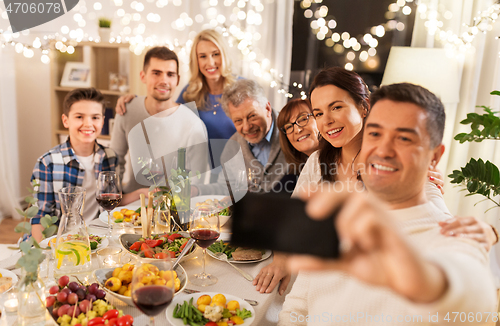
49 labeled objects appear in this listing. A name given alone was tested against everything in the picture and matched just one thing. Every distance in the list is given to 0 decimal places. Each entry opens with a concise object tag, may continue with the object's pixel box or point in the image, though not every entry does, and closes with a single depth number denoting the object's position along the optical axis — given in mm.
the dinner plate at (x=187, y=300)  888
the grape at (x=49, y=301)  841
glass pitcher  1075
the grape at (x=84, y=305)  844
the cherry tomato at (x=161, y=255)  1105
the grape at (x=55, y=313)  827
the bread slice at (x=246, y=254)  1255
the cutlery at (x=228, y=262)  1165
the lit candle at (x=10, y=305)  893
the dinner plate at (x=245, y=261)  1248
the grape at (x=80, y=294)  872
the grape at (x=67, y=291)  869
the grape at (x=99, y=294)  893
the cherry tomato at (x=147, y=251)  1134
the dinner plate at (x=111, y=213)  1562
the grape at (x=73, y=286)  881
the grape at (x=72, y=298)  854
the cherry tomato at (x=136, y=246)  1215
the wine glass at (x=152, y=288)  754
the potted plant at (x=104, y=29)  3127
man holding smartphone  469
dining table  936
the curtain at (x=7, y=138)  3365
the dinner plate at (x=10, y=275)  1007
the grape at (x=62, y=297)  854
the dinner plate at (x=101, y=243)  1251
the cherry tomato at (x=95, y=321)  803
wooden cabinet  3123
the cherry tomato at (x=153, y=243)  1228
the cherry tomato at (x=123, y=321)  812
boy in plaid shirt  1916
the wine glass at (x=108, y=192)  1386
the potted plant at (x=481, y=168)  1570
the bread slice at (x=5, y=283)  960
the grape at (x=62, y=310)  826
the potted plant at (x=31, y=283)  807
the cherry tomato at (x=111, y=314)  828
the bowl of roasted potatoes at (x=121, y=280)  945
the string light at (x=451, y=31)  2477
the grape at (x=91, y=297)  869
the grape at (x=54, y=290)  874
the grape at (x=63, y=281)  920
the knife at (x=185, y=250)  1114
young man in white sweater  2293
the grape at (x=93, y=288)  893
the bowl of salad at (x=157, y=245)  1145
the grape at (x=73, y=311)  827
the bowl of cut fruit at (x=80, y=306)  817
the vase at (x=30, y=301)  833
